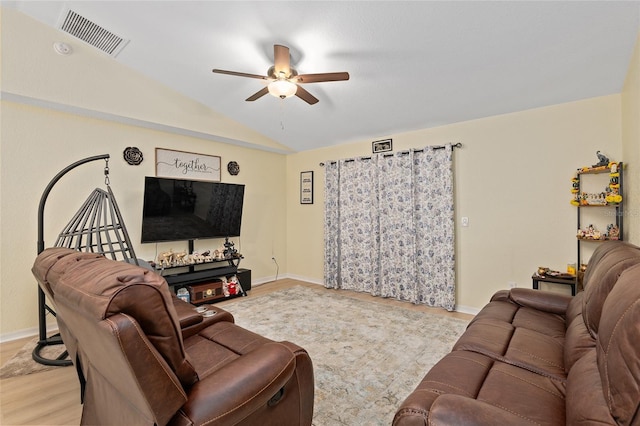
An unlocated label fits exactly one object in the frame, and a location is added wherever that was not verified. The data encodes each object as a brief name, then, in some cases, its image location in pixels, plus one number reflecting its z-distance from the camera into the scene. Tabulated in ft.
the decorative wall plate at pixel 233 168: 16.38
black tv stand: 13.28
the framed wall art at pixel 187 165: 13.87
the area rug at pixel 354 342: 6.50
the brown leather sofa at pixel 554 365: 2.82
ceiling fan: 8.12
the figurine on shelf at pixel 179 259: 13.53
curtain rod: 12.76
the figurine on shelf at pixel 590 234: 9.29
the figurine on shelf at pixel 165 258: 13.12
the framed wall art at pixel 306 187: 18.34
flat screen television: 12.75
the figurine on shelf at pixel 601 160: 9.23
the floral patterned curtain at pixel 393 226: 13.10
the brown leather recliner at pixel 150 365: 2.87
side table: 9.66
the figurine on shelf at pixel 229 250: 15.32
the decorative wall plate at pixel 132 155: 12.76
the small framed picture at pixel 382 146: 14.97
